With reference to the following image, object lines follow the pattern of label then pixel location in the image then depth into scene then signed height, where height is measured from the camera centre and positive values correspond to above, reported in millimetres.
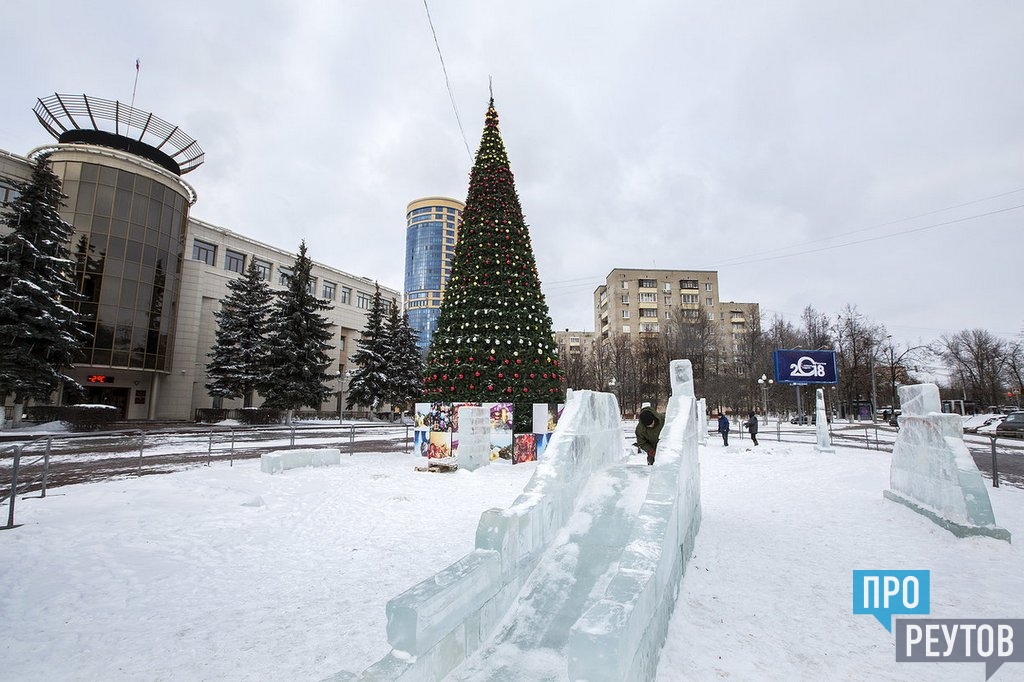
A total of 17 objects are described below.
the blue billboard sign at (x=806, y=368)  22062 +1508
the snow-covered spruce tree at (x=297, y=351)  34250 +2957
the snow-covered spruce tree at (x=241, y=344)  35969 +3610
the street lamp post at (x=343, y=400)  43844 -806
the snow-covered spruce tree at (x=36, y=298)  22219 +4235
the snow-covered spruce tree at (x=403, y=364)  43844 +2808
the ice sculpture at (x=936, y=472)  6777 -1130
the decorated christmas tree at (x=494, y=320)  14383 +2317
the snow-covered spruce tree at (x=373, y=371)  42875 +1995
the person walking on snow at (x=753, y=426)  20969 -1177
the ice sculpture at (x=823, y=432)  18281 -1218
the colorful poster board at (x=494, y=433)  13281 -1103
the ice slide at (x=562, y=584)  2945 -1532
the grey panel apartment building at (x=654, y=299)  75562 +15868
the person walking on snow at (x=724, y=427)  20609 -1254
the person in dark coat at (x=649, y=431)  9375 -661
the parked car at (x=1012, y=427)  26625 -1305
